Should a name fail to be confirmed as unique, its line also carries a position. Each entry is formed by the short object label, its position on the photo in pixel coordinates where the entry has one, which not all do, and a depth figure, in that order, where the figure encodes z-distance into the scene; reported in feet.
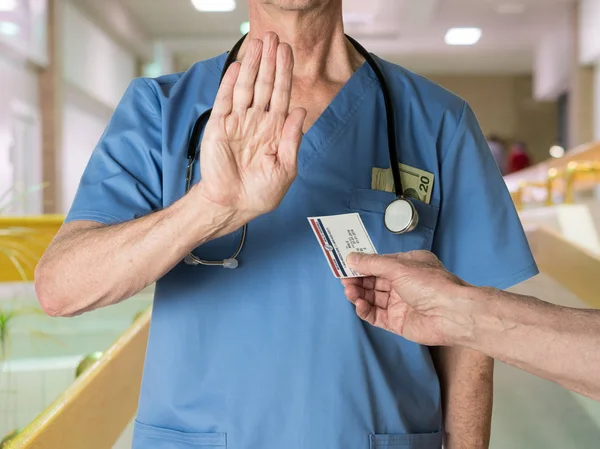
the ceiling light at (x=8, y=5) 21.21
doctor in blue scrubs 2.92
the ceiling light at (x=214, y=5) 28.81
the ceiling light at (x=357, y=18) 30.42
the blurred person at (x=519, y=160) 34.24
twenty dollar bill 3.71
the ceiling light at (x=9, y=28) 20.74
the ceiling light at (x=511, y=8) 29.44
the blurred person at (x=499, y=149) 33.01
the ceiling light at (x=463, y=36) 33.22
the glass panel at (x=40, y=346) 5.63
